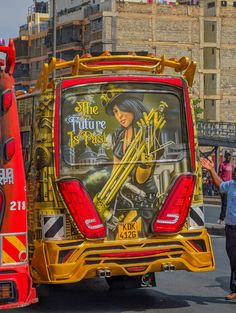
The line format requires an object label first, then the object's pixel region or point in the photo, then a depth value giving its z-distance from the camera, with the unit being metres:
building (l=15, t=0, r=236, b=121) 75.06
